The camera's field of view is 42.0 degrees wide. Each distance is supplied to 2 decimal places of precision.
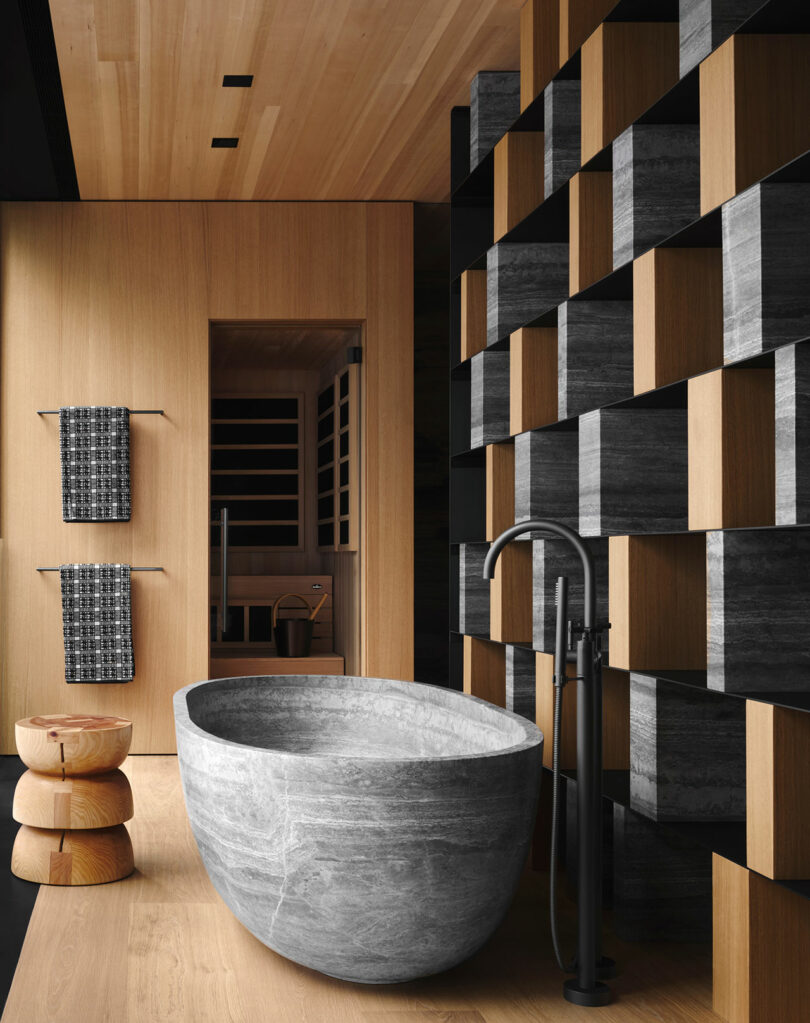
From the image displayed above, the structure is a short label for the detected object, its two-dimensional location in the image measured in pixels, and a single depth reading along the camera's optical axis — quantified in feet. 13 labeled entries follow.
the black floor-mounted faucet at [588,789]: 7.19
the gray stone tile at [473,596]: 12.07
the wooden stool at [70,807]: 9.82
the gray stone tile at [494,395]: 11.52
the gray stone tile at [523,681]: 10.65
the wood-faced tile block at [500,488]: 11.28
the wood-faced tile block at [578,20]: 9.75
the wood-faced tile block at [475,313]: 12.37
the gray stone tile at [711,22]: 7.11
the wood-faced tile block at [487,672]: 12.00
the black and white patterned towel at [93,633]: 16.02
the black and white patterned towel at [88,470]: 16.22
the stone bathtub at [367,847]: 6.54
